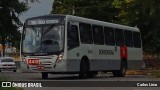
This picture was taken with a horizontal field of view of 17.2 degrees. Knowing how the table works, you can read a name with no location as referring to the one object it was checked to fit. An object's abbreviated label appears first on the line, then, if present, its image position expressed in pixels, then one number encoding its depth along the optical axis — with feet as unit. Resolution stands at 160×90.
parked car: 162.61
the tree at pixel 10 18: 166.20
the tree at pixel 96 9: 202.18
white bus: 88.28
